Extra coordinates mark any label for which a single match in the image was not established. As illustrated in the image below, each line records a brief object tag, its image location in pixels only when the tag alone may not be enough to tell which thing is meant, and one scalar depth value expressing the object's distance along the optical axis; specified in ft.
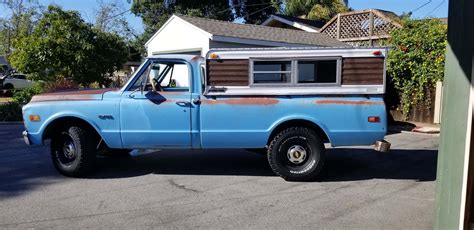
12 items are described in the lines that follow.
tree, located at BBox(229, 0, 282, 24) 117.80
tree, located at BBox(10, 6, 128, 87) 48.88
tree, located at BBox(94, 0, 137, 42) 117.08
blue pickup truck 20.75
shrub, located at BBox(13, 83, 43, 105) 51.29
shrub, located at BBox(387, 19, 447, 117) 39.32
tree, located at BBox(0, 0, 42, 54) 108.29
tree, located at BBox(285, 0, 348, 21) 92.17
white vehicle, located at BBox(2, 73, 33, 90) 92.59
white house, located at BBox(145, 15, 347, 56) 49.42
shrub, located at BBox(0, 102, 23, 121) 45.73
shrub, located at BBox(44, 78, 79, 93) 47.06
